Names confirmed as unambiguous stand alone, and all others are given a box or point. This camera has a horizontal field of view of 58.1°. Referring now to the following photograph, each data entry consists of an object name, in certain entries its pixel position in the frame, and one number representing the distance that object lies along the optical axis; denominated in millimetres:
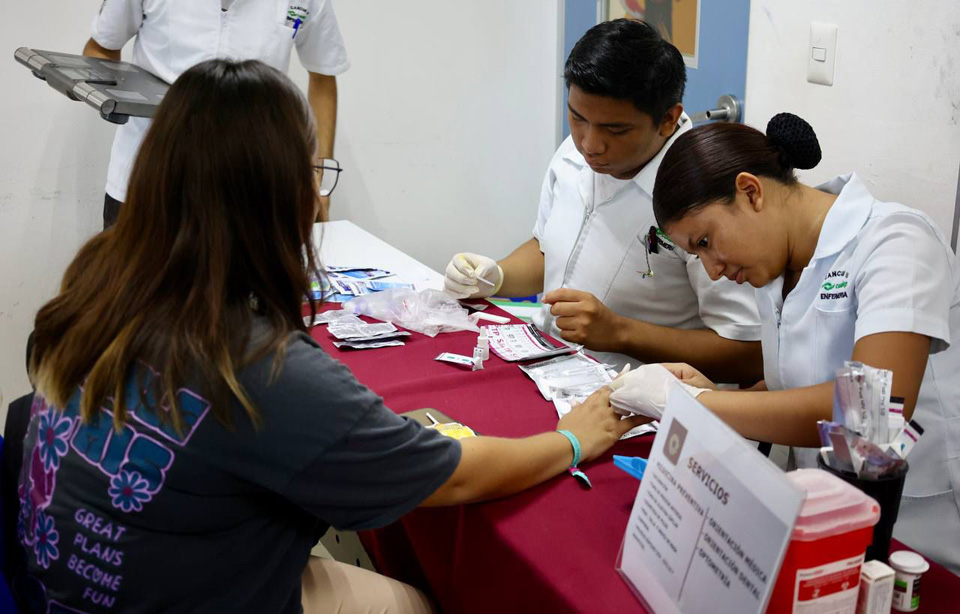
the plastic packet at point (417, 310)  1923
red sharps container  839
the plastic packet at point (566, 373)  1616
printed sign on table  804
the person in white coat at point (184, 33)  2516
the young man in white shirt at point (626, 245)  1690
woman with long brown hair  956
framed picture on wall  2693
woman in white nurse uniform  1222
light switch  2178
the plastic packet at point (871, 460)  907
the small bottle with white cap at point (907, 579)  935
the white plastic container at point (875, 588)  896
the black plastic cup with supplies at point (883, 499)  917
